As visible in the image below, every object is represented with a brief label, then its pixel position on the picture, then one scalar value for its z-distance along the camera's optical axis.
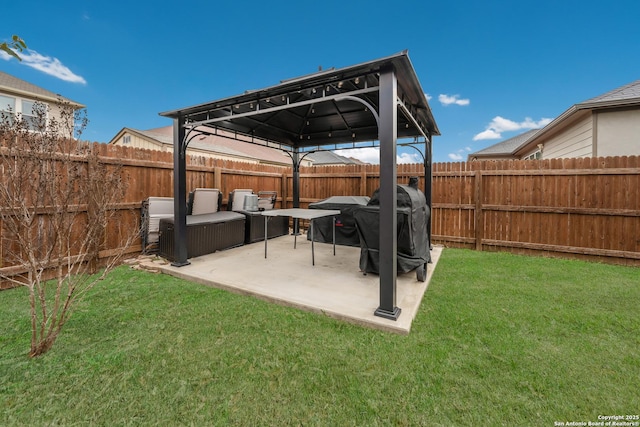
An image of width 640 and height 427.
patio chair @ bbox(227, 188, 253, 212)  6.35
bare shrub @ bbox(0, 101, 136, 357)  2.01
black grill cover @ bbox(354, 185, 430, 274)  3.48
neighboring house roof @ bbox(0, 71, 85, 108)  9.90
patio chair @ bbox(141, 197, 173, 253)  4.74
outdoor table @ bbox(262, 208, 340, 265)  4.45
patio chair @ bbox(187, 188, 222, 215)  5.34
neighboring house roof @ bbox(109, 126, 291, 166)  15.01
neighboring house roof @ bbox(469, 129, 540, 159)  13.26
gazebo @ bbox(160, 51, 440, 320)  2.56
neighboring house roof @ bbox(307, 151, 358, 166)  24.44
